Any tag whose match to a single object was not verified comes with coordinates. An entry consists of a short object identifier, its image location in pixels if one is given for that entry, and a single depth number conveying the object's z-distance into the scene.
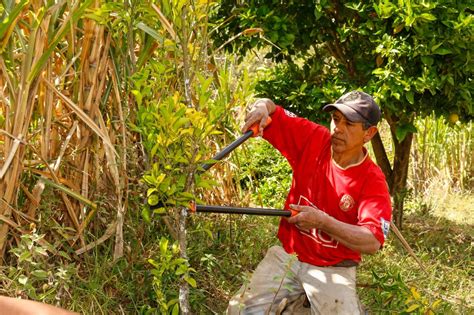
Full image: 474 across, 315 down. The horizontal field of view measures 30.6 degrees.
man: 3.83
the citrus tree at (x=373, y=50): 4.68
